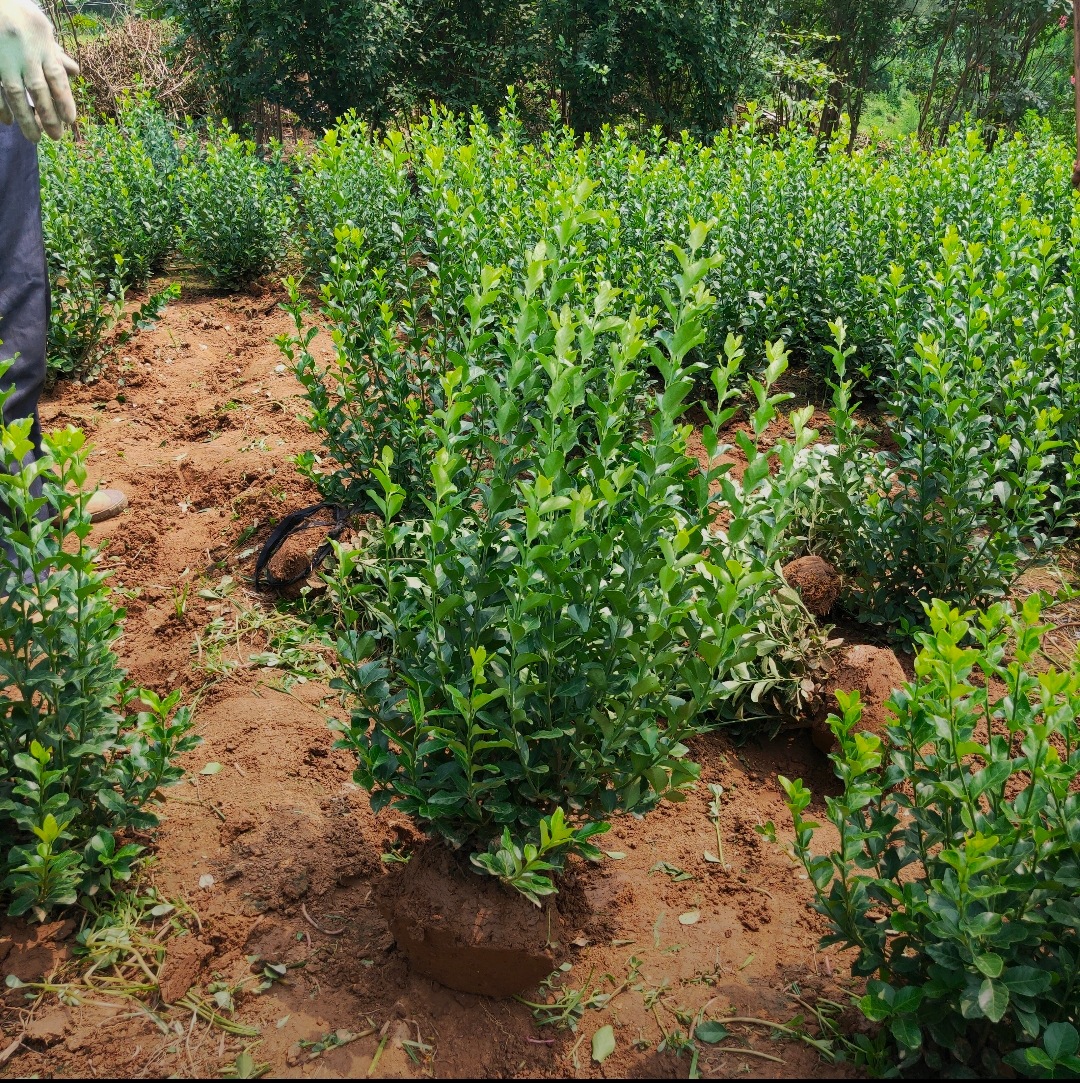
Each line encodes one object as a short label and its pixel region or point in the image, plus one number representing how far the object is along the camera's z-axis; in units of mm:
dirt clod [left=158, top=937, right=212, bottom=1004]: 2123
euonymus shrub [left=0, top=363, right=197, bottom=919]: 2102
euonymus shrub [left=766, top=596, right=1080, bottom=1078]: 1685
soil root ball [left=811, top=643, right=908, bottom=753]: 2938
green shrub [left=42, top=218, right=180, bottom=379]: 5230
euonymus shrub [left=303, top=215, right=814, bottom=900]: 2018
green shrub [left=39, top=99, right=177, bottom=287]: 5996
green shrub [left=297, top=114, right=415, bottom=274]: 5125
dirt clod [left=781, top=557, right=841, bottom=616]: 3293
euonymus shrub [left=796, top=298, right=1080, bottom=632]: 3160
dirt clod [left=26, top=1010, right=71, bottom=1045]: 2008
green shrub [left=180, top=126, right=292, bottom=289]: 6617
